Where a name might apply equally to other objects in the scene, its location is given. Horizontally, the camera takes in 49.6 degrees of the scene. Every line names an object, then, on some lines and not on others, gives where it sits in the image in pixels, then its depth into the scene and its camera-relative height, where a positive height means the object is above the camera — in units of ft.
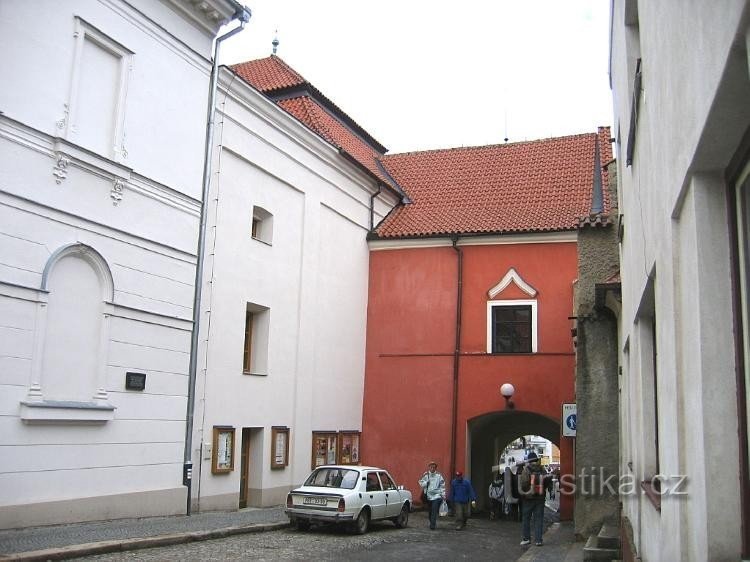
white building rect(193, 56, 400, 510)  63.10 +11.10
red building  80.89 +11.37
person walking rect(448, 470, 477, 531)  69.21 -5.53
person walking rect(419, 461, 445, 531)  66.23 -5.03
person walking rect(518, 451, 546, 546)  52.80 -4.03
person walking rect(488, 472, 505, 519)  86.28 -7.04
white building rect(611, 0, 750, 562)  10.34 +2.72
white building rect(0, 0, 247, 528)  43.68 +10.26
